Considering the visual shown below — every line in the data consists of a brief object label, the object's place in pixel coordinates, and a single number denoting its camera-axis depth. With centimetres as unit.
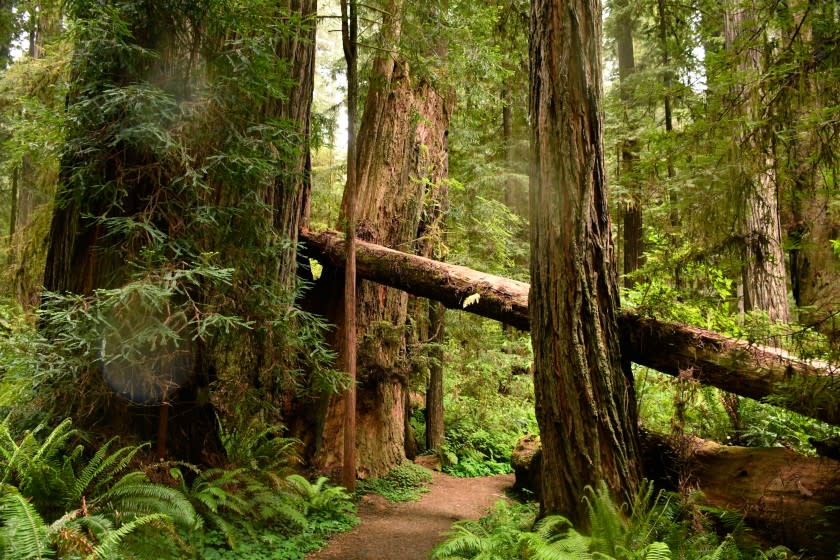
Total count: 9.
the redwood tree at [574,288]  481
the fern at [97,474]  396
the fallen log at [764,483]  460
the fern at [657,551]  359
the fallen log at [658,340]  418
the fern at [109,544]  309
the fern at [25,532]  297
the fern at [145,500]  405
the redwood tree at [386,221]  819
